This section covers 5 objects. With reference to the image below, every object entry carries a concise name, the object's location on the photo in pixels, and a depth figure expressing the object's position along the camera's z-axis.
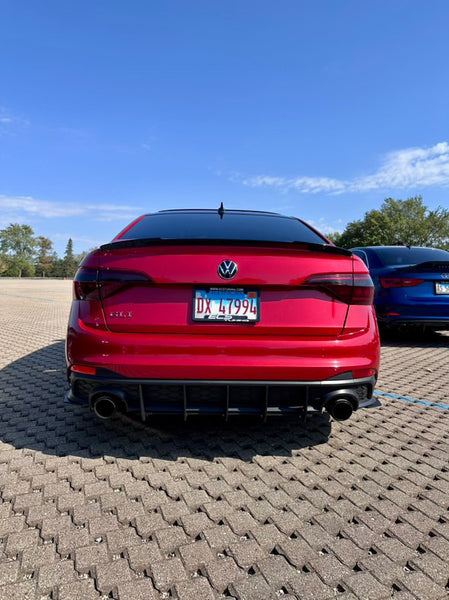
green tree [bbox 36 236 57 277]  112.25
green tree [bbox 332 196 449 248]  46.84
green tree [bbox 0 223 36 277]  107.50
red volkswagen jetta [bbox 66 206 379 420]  2.05
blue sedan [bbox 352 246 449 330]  5.43
